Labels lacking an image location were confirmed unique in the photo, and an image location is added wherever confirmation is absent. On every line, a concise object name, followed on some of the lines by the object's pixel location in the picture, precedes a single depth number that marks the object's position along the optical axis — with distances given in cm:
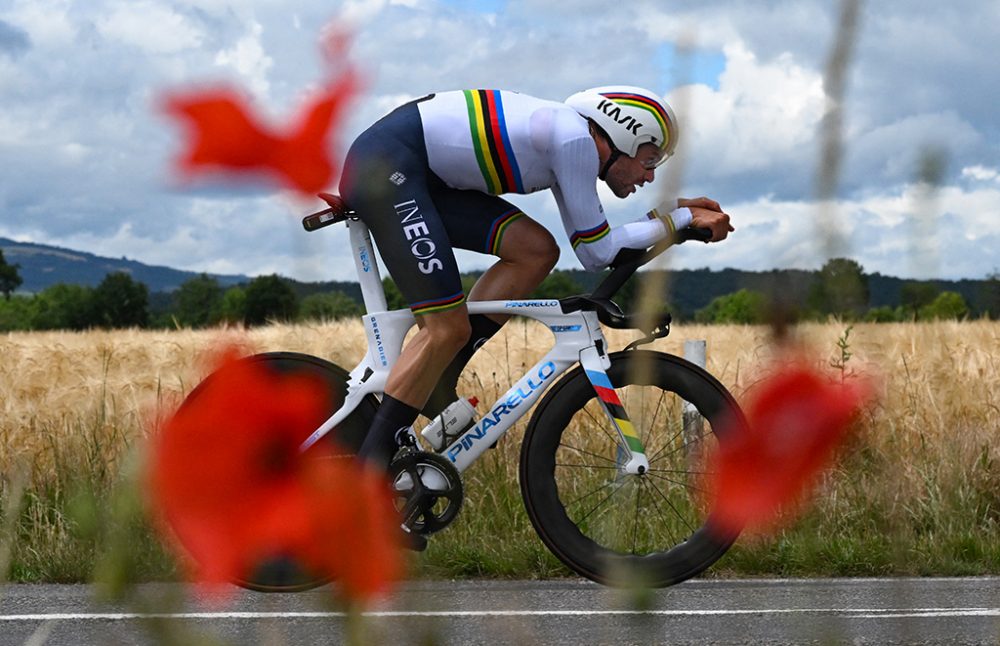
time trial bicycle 1086
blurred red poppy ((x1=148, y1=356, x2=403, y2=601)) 324
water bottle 1098
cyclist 1063
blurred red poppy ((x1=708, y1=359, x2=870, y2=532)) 338
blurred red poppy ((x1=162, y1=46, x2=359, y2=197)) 280
